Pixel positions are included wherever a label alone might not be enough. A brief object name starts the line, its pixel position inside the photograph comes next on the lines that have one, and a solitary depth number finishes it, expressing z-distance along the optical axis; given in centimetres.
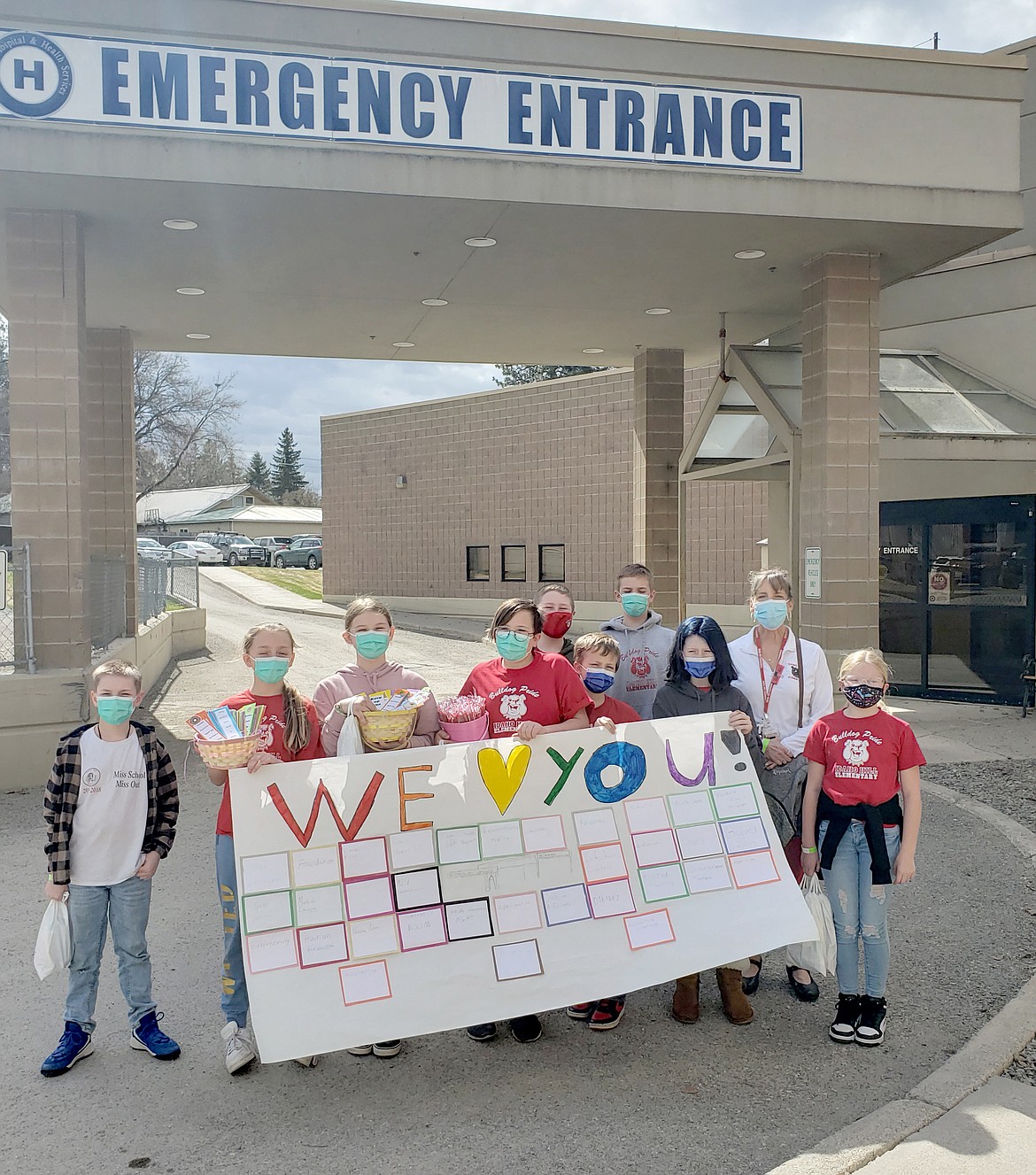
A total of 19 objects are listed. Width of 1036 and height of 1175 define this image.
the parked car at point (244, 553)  5147
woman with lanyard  502
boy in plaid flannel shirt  431
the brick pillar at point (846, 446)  1066
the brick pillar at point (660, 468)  1552
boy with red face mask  537
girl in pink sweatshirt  468
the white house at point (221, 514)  7512
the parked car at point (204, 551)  5122
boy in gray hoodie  579
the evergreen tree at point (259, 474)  11119
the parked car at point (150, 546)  3823
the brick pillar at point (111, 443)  1430
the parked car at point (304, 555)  4850
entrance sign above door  829
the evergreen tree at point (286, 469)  11381
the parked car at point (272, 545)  5007
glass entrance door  1261
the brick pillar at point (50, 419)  925
